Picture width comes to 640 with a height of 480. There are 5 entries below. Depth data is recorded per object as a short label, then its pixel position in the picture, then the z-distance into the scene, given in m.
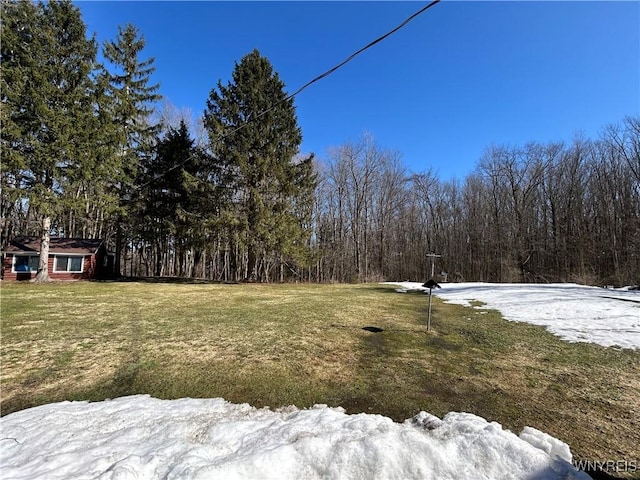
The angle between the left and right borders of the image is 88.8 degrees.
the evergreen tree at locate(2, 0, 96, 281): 15.13
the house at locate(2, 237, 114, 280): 19.61
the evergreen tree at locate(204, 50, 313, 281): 17.75
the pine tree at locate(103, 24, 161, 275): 20.72
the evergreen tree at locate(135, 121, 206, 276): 20.88
